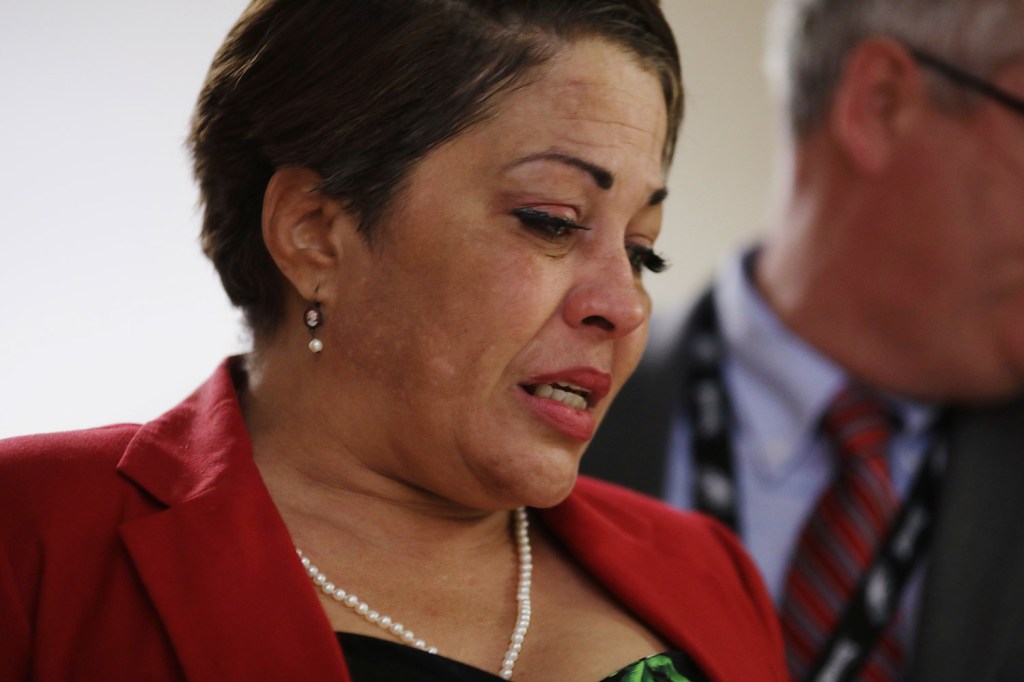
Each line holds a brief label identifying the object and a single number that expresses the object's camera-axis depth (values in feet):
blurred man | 7.44
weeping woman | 6.17
